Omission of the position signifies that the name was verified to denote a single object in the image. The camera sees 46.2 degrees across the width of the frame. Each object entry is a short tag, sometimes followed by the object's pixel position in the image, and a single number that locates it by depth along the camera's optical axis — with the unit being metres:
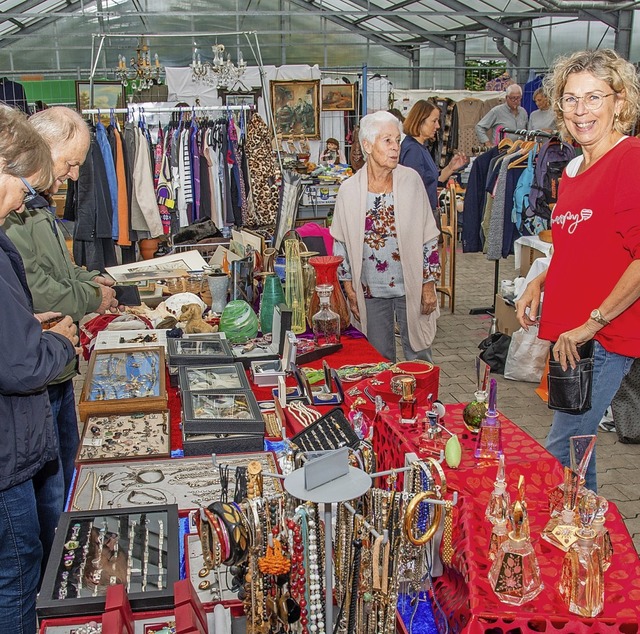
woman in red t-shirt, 2.04
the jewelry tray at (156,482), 1.79
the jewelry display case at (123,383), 2.25
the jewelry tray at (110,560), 1.32
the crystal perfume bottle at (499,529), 1.37
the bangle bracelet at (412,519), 1.20
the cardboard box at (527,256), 5.70
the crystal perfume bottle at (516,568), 1.31
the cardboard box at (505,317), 5.30
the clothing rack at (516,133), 5.52
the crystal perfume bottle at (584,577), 1.27
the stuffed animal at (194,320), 3.04
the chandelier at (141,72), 8.92
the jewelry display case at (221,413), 2.03
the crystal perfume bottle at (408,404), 2.02
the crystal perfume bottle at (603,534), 1.35
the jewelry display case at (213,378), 2.30
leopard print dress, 6.65
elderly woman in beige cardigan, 3.11
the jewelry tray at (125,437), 2.03
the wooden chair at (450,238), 6.16
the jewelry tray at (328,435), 1.71
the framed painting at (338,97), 11.16
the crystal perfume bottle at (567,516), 1.44
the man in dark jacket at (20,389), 1.56
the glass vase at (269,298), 3.08
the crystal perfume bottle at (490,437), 1.81
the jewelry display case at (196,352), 2.57
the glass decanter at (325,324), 2.97
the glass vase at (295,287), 3.15
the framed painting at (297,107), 10.82
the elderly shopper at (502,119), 8.41
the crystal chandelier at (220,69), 8.28
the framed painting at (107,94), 10.01
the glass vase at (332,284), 2.99
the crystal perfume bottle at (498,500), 1.46
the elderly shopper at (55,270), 2.30
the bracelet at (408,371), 2.43
